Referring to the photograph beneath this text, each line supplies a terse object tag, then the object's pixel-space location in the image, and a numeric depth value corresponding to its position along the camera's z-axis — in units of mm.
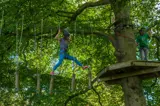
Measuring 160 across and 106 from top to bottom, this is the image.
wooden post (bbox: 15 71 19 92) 10099
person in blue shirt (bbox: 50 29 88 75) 10966
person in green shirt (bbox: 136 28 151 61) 13063
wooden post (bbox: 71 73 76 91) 10611
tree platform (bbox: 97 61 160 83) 11097
